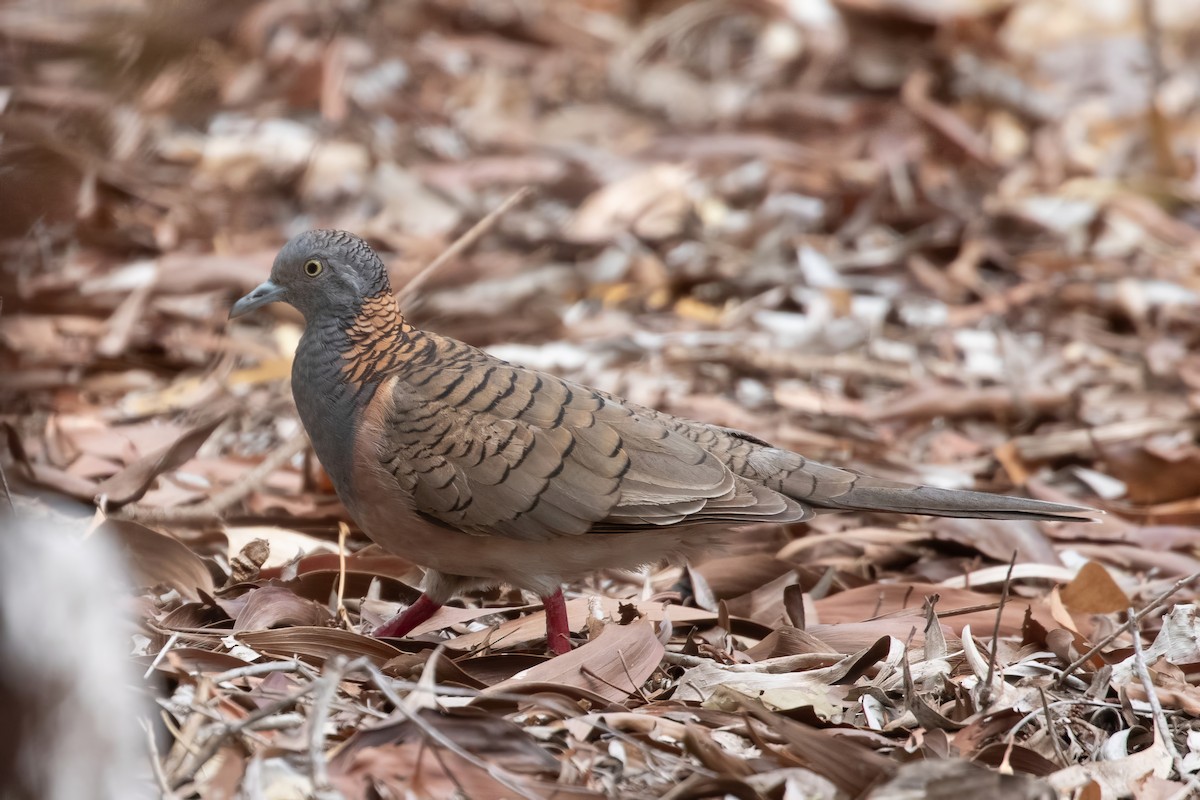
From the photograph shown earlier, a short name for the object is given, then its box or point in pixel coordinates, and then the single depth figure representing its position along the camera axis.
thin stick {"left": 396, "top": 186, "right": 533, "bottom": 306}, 9.30
